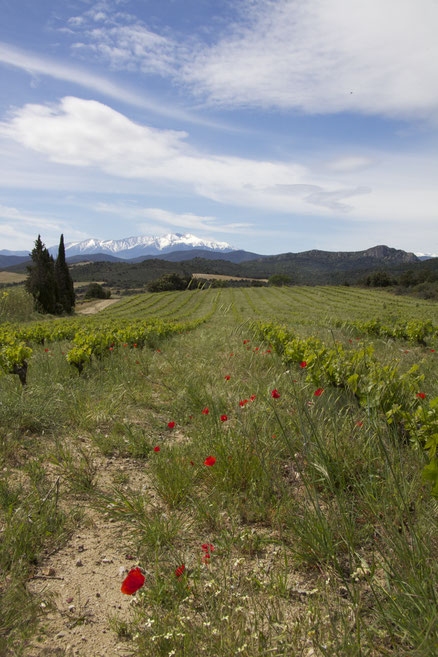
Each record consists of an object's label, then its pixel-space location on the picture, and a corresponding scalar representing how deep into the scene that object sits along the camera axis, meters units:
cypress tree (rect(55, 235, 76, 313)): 50.81
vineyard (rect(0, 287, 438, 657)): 1.47
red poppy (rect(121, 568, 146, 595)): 1.37
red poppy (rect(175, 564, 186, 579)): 1.64
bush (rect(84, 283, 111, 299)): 79.68
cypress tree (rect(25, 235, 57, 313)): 45.62
